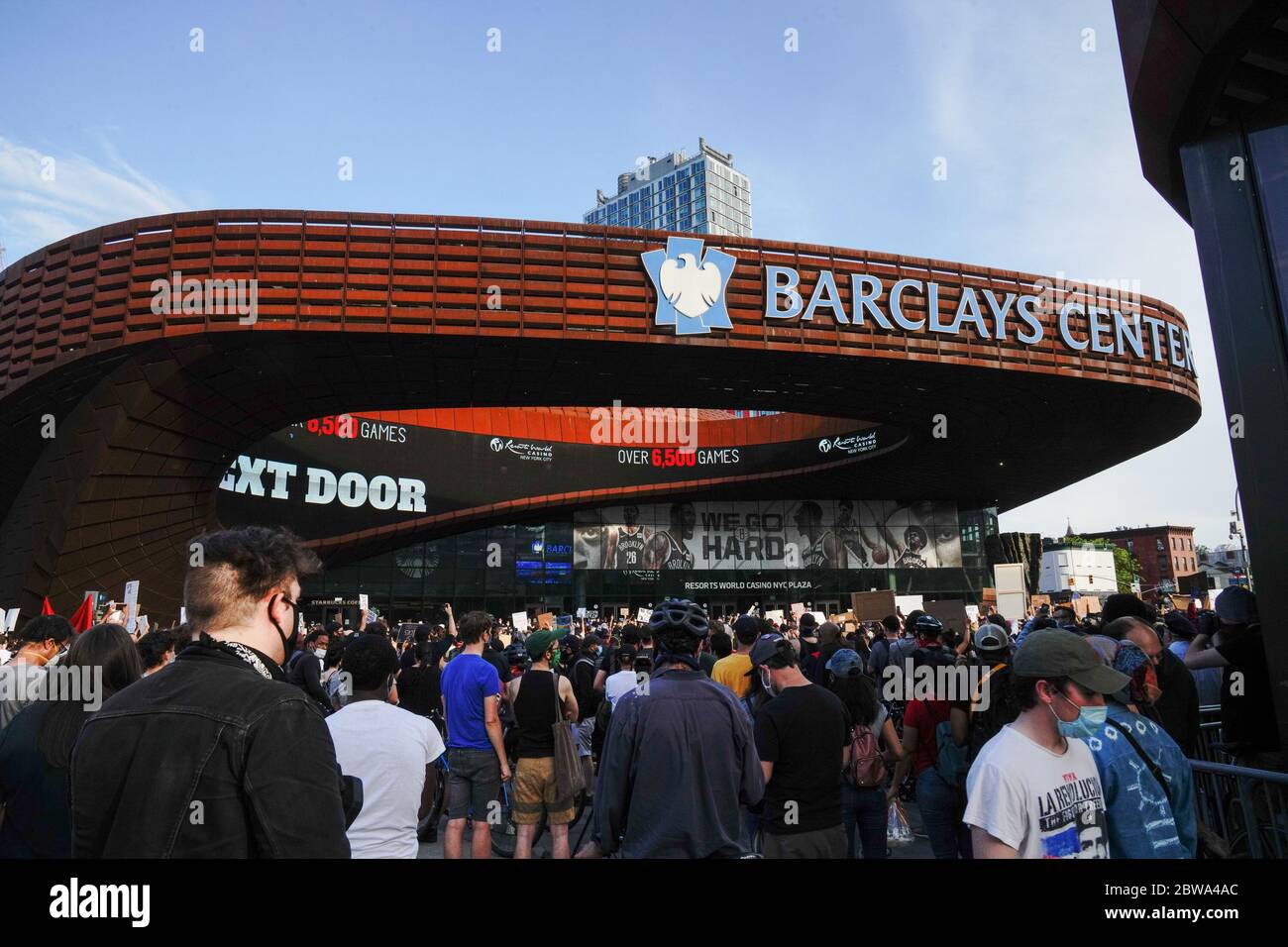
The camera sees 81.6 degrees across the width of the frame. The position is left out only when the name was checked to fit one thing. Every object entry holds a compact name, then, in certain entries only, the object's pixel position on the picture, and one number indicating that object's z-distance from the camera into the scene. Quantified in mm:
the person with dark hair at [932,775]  5277
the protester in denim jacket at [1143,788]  2863
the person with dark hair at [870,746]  5406
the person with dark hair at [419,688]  9023
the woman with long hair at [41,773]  3309
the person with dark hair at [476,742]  6258
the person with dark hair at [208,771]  1788
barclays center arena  16906
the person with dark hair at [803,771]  4328
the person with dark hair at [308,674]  7246
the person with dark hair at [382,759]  3488
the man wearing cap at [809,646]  8719
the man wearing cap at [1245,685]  5371
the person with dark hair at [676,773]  3305
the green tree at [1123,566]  84375
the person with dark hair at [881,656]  9906
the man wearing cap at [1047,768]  2691
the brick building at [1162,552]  100250
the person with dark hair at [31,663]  3926
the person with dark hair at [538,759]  6238
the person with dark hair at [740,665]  6277
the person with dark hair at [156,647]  4762
